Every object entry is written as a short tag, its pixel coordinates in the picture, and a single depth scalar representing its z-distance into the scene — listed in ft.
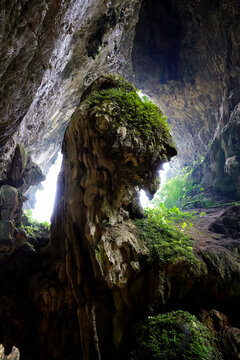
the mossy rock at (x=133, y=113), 14.55
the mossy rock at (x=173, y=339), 9.80
